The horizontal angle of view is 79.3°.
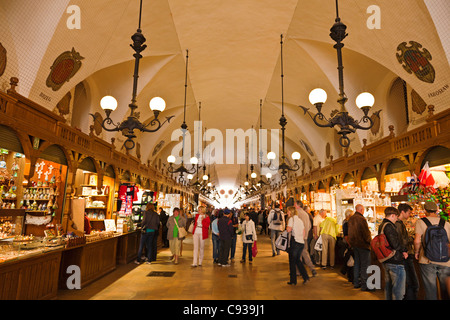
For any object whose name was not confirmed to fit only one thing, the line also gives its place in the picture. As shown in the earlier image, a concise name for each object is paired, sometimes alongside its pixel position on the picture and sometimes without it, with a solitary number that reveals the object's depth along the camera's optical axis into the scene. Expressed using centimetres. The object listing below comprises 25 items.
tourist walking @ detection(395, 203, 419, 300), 409
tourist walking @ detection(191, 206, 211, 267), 681
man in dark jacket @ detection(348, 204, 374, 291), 491
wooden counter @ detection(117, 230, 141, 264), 699
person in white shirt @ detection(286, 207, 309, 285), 510
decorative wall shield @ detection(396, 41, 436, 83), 577
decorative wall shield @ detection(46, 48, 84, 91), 587
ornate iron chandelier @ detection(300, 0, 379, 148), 362
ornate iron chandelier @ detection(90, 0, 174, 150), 396
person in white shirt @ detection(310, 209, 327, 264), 704
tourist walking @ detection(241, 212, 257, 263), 723
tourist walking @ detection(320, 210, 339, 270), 670
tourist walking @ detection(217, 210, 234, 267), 681
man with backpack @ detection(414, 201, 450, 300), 335
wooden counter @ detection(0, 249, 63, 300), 327
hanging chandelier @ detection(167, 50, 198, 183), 804
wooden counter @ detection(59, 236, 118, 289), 479
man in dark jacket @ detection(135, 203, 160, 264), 700
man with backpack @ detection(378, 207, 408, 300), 365
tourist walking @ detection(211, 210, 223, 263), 726
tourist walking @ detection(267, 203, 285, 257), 844
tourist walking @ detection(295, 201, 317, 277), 624
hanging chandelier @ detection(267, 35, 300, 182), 658
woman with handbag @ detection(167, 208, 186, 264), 711
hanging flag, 520
